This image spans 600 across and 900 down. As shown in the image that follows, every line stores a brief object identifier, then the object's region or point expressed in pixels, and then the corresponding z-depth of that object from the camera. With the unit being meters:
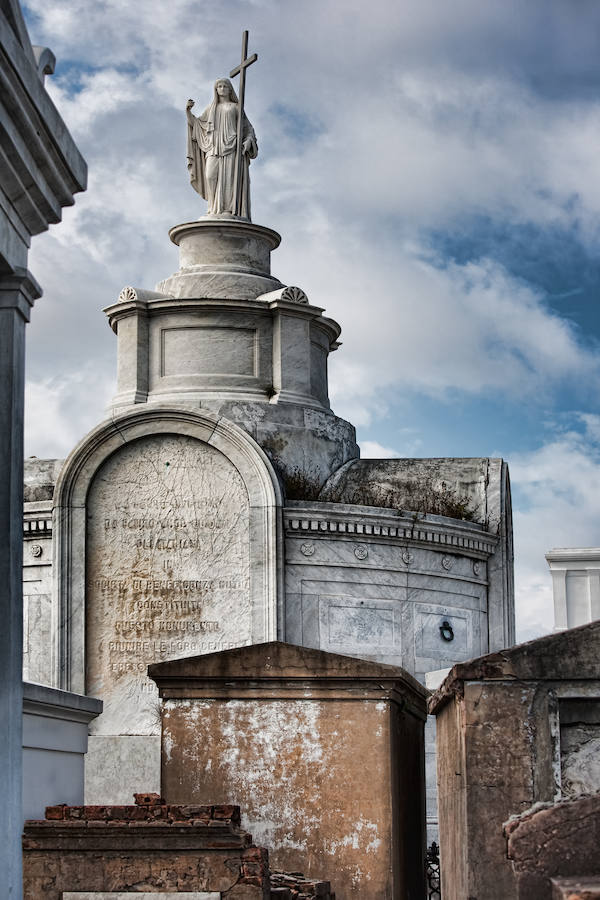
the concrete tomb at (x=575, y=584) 27.83
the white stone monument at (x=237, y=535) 18.16
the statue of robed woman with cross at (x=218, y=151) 22.08
